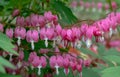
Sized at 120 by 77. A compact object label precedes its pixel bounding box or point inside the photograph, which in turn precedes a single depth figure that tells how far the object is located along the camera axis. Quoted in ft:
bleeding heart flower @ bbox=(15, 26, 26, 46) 2.10
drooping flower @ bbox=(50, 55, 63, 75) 2.12
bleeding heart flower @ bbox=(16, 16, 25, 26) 2.17
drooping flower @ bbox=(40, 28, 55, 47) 2.07
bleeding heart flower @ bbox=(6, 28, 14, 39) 2.08
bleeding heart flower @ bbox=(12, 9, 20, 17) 2.23
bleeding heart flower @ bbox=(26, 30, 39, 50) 2.08
